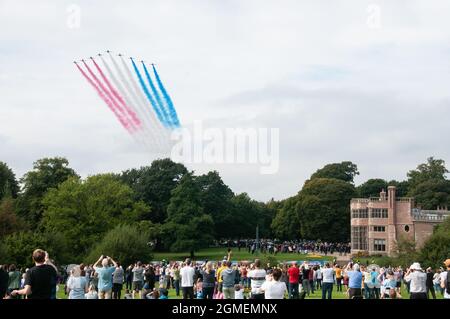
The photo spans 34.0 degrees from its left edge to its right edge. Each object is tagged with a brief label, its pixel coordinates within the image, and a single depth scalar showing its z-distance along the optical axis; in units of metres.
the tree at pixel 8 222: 73.91
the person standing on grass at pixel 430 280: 29.83
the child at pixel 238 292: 24.45
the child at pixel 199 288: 26.70
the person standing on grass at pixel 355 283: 25.36
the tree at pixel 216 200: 122.87
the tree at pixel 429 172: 137.52
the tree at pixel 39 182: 94.44
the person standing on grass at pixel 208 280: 25.33
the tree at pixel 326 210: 118.56
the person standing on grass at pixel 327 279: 28.56
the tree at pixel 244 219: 126.09
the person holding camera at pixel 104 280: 24.38
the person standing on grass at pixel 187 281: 25.77
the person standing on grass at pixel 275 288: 15.65
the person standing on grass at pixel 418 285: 20.17
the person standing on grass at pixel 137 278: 33.38
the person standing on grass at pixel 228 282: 23.16
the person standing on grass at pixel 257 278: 20.91
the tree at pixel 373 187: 138.50
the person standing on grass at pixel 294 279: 28.52
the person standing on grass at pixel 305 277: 33.86
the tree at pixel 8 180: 105.06
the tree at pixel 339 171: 138.00
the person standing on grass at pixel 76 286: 20.11
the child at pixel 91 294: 21.78
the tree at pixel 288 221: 125.81
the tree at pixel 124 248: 60.50
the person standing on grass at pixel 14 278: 28.92
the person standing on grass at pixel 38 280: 12.67
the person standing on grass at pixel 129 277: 39.92
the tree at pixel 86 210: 82.00
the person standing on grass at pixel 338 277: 38.93
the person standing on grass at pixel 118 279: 28.00
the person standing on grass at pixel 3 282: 14.37
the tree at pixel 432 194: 124.38
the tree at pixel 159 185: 111.94
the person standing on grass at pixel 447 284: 17.92
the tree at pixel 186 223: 96.00
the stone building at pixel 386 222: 100.44
